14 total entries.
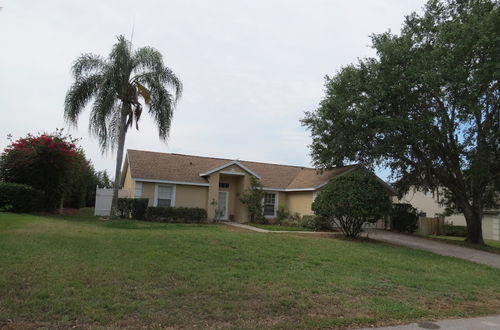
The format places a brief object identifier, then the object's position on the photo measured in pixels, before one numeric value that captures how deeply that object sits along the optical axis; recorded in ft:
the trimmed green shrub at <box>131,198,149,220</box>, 67.77
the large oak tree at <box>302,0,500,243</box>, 54.24
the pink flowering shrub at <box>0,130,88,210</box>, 64.39
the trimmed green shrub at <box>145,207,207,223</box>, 68.33
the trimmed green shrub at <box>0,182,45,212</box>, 60.75
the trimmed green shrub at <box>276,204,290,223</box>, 79.44
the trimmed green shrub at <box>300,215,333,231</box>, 67.11
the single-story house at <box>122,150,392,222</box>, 73.92
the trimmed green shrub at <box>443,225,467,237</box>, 94.68
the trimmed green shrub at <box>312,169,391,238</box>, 51.31
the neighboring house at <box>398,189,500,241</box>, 102.17
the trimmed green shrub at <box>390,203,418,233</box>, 79.66
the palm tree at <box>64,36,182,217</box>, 62.39
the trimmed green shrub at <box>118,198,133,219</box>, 68.59
